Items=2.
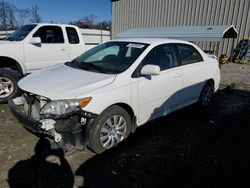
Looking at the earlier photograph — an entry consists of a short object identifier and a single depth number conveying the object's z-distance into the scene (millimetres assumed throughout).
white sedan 2732
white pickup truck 4973
